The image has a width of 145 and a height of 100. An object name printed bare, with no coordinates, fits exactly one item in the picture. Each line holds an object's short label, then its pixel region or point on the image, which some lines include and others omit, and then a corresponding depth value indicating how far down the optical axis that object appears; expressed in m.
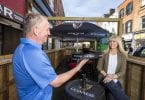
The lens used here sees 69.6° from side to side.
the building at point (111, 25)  21.53
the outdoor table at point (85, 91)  1.50
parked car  4.08
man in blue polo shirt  0.81
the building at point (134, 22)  14.48
